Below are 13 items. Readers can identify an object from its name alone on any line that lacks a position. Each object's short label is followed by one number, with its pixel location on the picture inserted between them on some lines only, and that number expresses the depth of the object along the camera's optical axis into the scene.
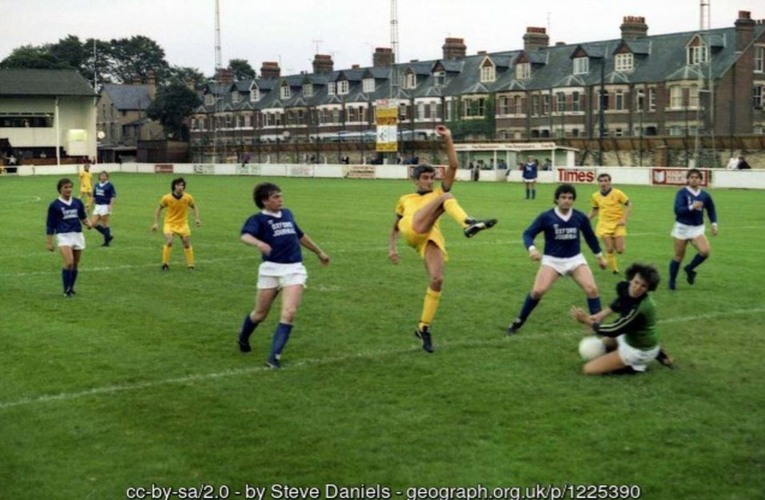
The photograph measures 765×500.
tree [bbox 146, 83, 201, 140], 119.75
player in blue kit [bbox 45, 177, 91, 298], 17.75
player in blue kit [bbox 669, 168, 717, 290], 18.02
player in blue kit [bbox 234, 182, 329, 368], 12.13
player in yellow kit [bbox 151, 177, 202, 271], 21.58
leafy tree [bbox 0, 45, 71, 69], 134.25
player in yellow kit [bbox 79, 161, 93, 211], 40.31
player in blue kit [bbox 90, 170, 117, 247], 28.11
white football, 11.81
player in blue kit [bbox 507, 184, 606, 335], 13.64
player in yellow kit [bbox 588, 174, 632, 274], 20.78
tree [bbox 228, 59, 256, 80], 157.12
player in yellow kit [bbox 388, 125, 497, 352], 12.77
